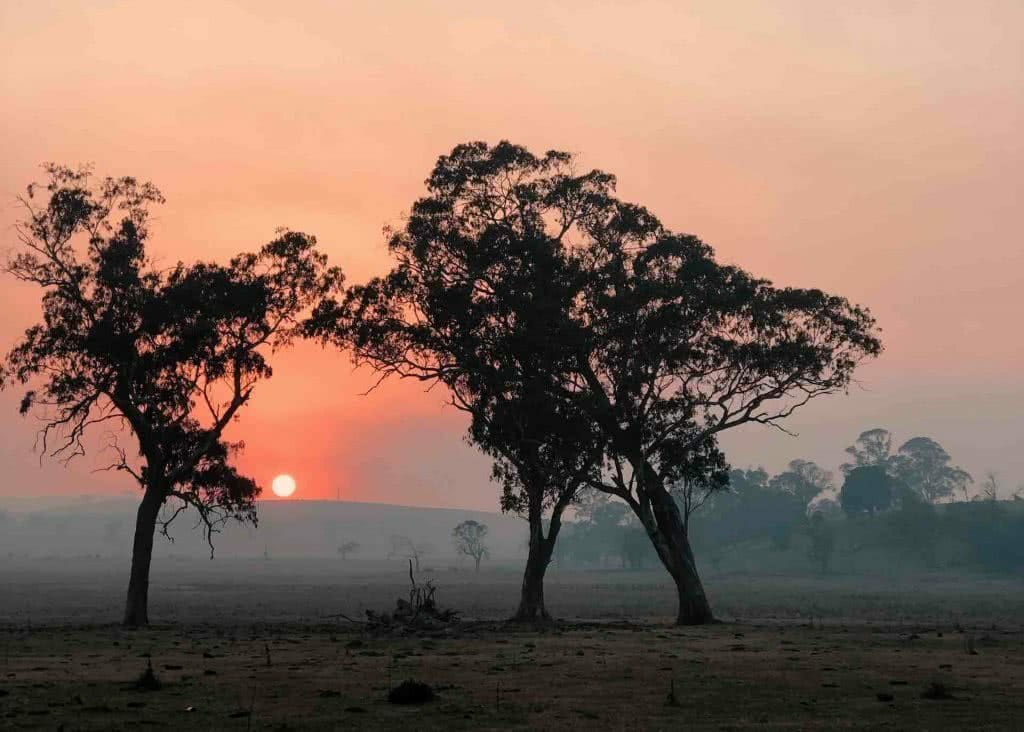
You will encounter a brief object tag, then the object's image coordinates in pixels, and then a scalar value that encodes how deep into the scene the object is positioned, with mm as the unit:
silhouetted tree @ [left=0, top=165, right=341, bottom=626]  54969
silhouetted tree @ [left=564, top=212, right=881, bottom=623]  57344
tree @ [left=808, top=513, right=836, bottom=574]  186625
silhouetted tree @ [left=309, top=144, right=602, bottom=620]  57938
